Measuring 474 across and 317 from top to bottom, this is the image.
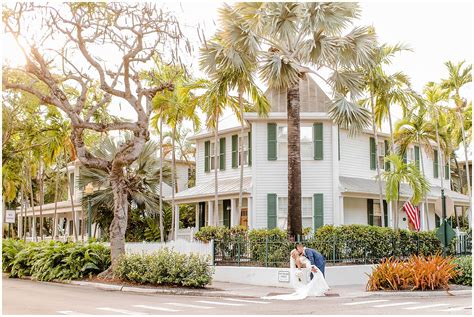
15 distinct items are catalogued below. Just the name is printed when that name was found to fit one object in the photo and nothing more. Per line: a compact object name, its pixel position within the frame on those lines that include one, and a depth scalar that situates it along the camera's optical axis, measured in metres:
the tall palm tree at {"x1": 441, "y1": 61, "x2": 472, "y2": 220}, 33.84
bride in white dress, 17.25
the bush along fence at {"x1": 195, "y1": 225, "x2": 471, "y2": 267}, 20.95
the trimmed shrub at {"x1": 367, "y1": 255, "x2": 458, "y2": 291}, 18.25
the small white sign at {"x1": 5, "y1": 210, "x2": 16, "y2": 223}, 30.62
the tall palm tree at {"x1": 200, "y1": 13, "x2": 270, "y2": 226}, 22.05
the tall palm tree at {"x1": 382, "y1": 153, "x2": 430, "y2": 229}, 24.81
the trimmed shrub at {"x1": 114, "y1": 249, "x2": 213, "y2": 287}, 19.05
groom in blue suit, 18.08
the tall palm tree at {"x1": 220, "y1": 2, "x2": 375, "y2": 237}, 21.38
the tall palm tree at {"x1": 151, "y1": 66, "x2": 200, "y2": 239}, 27.77
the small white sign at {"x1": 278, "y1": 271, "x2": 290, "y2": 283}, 19.96
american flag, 29.02
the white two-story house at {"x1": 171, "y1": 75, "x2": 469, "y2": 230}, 28.38
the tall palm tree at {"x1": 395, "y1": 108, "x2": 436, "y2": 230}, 31.03
